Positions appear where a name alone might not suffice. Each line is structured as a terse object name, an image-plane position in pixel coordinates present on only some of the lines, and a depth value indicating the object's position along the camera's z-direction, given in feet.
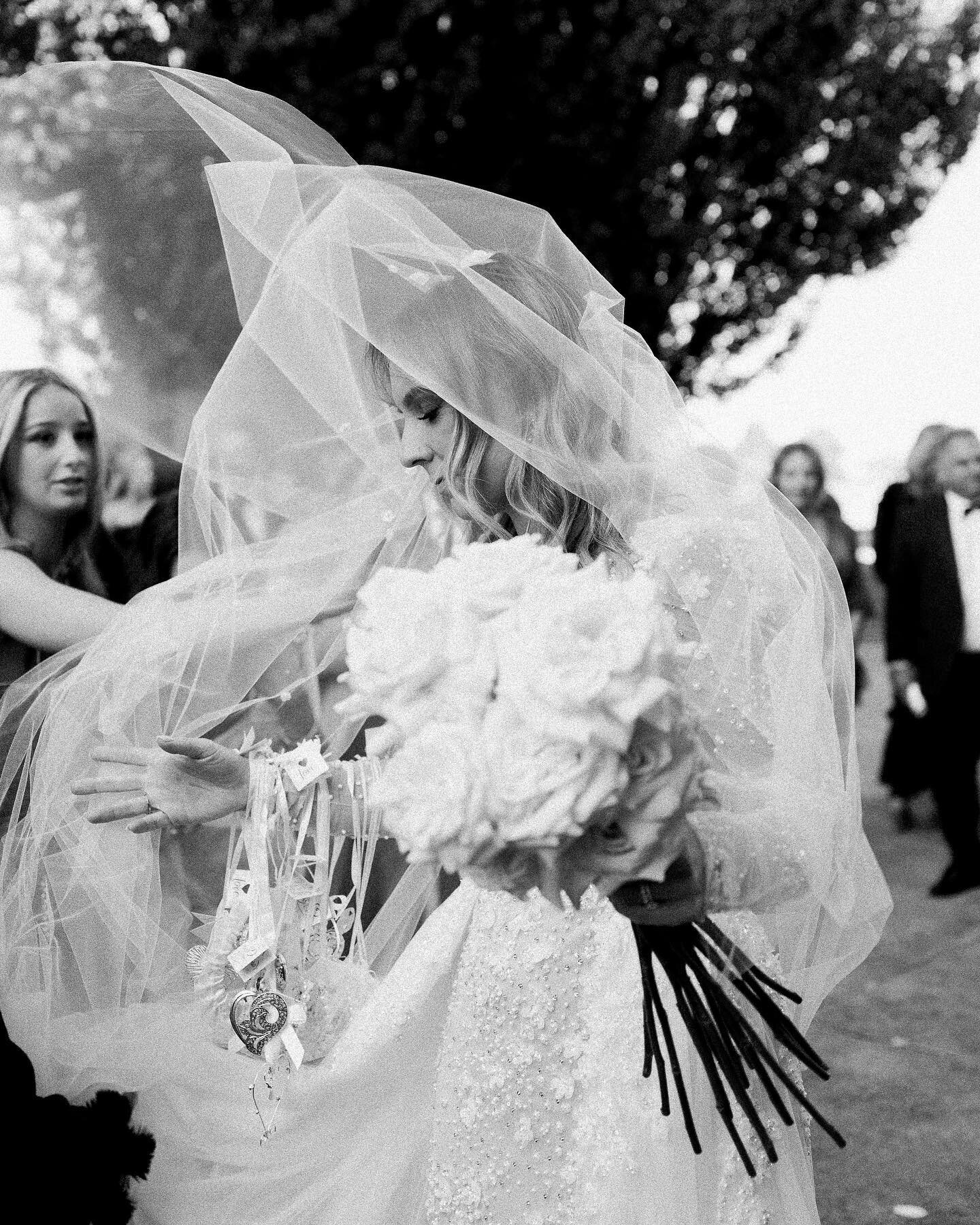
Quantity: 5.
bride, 6.53
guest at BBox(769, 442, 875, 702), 25.81
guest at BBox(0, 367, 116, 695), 9.64
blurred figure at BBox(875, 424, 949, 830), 24.88
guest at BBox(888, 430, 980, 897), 21.34
